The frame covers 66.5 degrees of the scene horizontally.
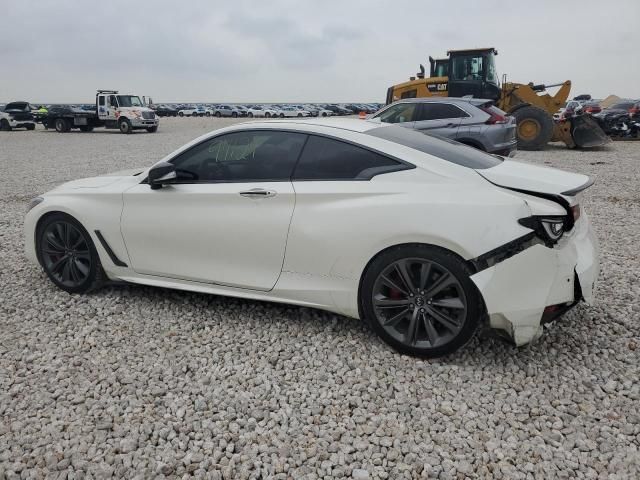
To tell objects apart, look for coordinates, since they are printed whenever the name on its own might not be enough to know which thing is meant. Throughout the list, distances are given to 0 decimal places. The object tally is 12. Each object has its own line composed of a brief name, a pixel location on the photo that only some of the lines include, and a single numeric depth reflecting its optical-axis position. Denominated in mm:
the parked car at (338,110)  62562
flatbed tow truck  27406
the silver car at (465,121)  10008
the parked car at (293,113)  58134
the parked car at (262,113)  57819
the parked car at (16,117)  30859
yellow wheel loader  14961
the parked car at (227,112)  60188
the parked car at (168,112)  65000
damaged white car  2678
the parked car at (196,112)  63656
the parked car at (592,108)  22319
